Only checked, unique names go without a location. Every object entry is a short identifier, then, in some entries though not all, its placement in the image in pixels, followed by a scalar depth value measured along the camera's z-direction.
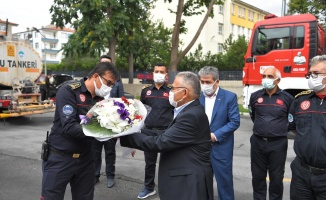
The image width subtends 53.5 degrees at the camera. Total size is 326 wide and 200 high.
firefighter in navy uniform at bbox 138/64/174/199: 4.41
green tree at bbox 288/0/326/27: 15.99
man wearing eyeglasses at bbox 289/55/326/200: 2.77
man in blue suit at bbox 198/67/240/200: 3.86
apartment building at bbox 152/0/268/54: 41.31
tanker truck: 10.52
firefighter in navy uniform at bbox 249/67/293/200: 3.88
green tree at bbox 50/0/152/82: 13.38
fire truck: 8.12
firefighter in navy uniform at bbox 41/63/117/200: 2.88
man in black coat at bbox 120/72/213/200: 2.37
